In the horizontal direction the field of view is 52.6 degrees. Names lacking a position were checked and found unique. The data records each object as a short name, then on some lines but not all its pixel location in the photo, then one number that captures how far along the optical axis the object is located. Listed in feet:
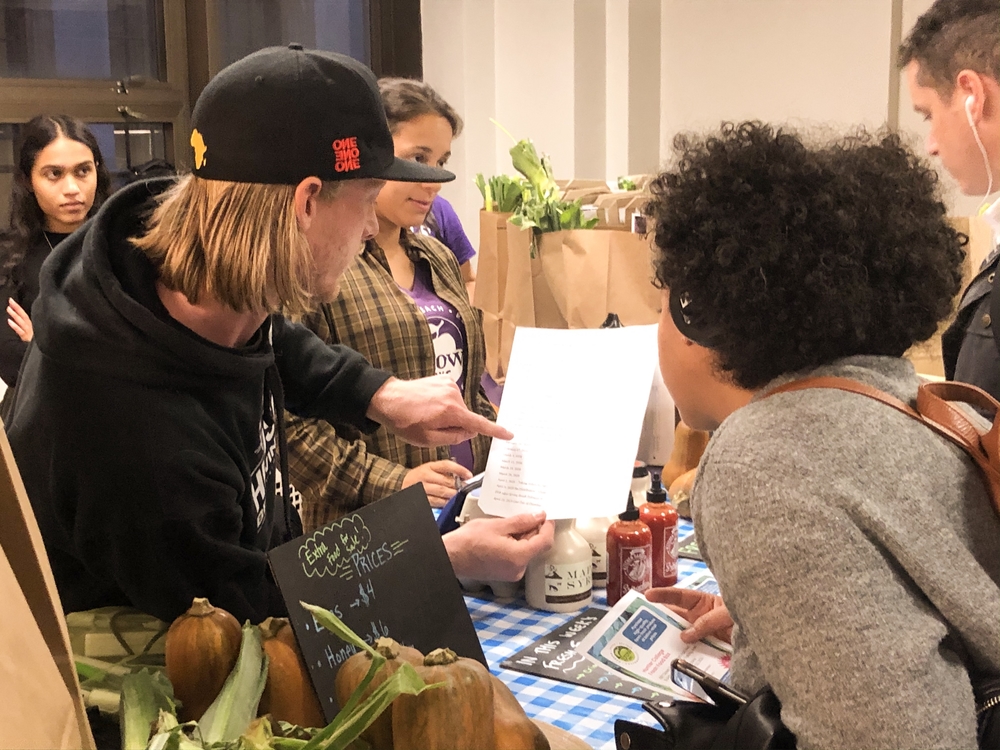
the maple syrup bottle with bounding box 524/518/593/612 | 4.88
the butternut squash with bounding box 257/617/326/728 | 3.17
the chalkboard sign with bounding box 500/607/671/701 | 4.05
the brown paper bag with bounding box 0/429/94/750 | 2.07
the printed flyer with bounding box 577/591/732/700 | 4.12
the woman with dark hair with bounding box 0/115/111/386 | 11.16
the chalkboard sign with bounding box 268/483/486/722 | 3.25
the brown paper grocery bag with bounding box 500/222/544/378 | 8.06
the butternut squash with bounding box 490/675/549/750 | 2.91
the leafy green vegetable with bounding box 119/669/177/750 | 2.75
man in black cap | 3.68
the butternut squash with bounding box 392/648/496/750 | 2.73
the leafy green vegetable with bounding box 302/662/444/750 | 2.64
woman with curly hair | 2.66
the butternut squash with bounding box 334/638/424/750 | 2.87
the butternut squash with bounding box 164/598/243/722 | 3.09
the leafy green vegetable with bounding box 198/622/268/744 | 2.86
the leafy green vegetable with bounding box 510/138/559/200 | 8.91
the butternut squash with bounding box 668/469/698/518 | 5.97
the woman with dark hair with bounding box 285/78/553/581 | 6.17
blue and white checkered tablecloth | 3.80
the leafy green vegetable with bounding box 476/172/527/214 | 8.86
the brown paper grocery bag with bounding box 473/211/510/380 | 8.54
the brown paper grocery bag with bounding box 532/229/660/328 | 7.58
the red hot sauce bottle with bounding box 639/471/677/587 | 5.05
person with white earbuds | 5.48
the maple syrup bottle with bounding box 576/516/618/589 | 5.19
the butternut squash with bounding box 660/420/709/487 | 6.17
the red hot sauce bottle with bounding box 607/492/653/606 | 4.85
